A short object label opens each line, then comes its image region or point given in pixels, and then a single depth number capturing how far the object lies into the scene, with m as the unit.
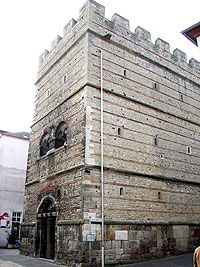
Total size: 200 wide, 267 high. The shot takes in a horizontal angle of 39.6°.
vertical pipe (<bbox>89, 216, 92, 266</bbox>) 9.53
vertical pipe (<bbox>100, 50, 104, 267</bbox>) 9.72
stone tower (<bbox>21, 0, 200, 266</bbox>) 10.69
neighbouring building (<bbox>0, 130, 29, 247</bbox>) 20.42
